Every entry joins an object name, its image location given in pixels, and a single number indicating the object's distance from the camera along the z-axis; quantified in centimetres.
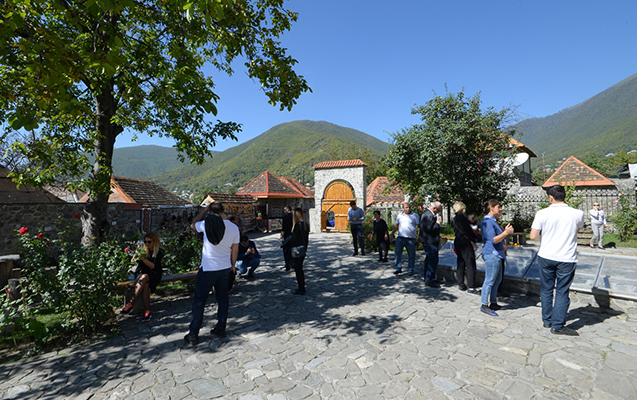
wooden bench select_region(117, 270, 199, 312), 496
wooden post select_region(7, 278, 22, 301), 464
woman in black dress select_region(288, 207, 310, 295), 585
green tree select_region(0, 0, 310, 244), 386
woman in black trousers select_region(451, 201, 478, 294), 568
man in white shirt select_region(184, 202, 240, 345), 394
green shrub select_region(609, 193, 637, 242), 1214
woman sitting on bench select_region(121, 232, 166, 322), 497
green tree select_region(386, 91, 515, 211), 1126
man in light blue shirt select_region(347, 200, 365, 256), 998
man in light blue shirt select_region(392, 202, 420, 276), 705
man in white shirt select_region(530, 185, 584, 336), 393
